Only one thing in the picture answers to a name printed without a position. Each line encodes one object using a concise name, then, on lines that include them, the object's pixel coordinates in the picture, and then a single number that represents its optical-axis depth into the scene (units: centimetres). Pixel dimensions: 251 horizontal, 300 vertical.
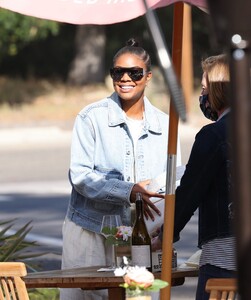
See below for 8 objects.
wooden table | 1094
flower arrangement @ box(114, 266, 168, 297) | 866
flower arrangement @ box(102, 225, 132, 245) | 1152
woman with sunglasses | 1252
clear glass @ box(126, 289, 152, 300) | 882
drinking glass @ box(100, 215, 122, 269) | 1170
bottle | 1131
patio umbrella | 1040
